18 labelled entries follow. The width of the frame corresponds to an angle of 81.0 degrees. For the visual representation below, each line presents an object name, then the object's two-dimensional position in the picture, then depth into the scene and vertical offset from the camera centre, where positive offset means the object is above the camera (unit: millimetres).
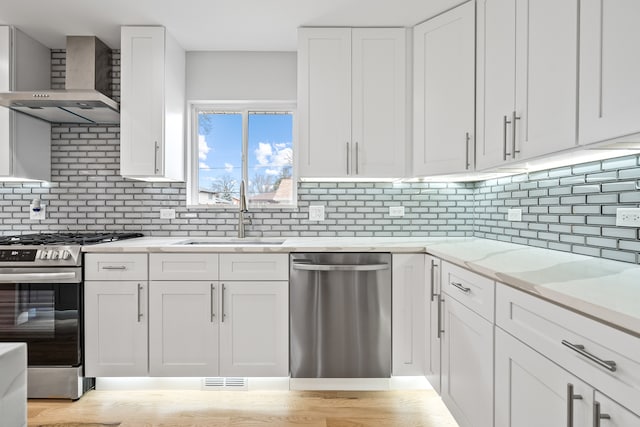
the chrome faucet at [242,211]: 2932 -15
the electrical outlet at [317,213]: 3043 -26
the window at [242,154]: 3162 +468
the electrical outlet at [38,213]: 3010 -45
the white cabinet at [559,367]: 858 -435
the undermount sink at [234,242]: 2924 -259
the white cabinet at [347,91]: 2668 +851
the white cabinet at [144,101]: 2686 +774
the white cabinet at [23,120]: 2670 +649
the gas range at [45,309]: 2354 -640
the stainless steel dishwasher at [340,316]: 2424 -687
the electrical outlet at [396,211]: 3027 -5
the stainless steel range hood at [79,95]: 2463 +738
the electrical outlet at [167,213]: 3066 -41
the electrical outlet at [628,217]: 1503 -20
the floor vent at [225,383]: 2539 -1184
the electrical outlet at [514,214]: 2344 -18
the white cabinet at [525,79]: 1433 +599
